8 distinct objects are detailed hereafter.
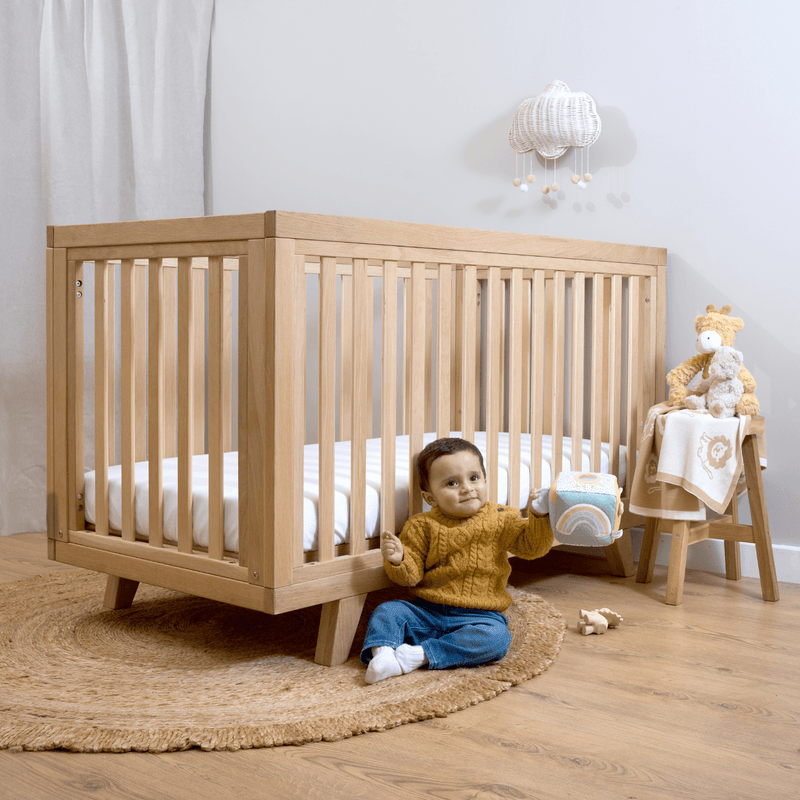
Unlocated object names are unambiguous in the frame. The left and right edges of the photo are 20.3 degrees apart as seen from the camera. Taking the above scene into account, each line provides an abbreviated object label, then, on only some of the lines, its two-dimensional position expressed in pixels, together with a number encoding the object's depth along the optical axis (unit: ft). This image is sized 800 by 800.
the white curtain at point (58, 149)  18.40
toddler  14.76
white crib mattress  14.65
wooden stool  16.26
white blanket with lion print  16.16
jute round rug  13.66
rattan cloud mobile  17.43
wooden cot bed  14.37
